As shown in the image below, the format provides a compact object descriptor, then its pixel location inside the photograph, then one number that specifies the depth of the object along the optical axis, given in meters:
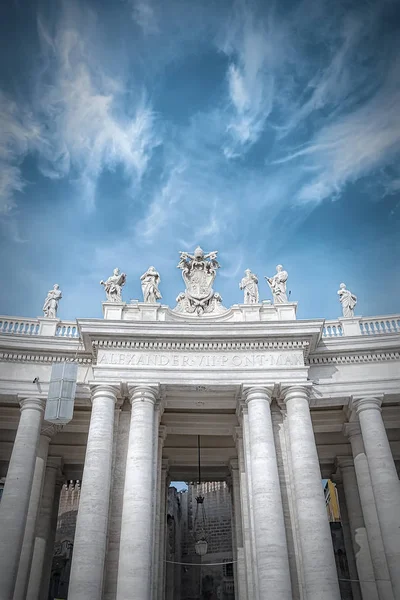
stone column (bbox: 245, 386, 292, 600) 17.47
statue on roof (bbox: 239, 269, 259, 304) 24.75
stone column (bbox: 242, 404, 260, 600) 18.45
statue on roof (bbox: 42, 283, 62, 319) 24.66
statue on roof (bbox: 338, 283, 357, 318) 24.95
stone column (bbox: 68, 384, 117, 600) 17.08
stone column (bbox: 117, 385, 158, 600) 17.22
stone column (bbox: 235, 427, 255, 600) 19.51
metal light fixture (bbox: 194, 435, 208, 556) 22.91
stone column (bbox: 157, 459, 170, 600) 21.93
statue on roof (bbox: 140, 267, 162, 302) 24.50
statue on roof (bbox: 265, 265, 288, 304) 24.67
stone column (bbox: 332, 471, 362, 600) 23.91
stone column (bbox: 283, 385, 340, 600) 17.39
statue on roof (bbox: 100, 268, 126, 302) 24.34
